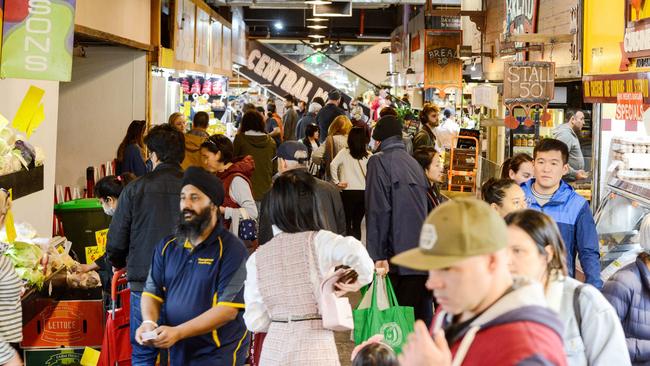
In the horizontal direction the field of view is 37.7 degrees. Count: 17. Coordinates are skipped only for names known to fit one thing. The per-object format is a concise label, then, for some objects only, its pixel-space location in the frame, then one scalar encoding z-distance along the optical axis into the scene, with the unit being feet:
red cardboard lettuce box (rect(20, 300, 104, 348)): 19.65
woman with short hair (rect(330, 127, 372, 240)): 32.99
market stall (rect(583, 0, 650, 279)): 20.84
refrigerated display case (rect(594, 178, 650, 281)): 20.03
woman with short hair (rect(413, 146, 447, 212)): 23.75
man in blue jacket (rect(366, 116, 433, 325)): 21.38
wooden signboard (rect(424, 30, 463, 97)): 65.36
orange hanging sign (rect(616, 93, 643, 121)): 22.99
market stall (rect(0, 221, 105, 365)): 19.24
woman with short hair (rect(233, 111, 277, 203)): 34.96
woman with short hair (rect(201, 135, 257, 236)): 24.84
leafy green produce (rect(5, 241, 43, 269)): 19.12
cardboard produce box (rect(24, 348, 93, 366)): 19.65
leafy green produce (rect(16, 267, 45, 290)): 19.11
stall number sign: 31.22
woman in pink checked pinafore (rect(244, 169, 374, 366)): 13.17
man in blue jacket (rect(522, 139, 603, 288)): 17.60
